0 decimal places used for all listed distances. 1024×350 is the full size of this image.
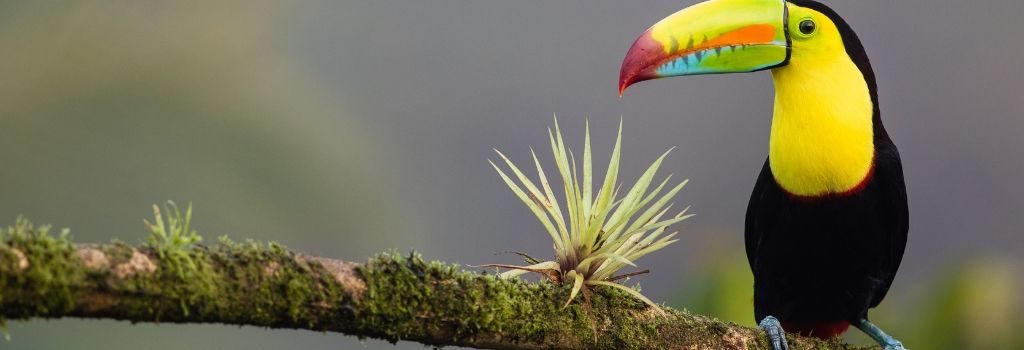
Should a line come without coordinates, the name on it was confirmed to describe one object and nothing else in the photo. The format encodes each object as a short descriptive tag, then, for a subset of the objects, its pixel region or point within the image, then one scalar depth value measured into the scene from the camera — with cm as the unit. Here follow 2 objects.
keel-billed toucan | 745
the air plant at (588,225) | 724
